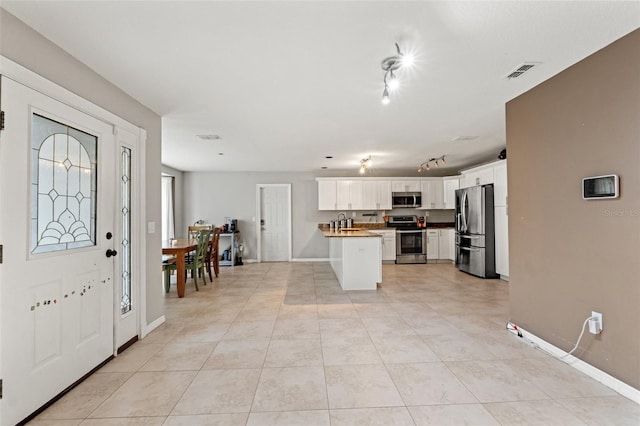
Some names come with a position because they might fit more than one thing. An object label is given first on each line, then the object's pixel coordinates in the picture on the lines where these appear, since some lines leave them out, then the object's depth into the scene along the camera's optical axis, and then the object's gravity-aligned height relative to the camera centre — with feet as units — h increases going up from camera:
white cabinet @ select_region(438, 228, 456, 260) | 23.17 -2.33
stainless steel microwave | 23.91 +1.40
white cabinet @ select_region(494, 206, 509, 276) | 16.39 -1.38
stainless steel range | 23.03 -2.30
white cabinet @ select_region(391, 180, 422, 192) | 24.06 +2.49
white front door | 5.41 -0.62
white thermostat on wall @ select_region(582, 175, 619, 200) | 6.52 +0.64
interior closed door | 24.94 -0.58
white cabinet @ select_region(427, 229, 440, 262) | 23.26 -2.65
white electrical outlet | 6.84 -2.57
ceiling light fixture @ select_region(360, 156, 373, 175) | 19.36 +3.88
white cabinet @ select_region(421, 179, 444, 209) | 24.03 +1.81
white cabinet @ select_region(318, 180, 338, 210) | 23.91 +1.87
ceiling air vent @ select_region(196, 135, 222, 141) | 14.00 +3.93
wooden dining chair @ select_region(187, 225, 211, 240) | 20.23 -0.87
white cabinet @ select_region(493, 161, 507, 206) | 16.17 +1.72
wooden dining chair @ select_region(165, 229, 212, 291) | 15.62 -2.30
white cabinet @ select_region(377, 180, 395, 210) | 23.89 +1.75
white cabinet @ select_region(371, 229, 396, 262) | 23.00 -2.20
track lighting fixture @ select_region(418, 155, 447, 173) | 20.35 +3.96
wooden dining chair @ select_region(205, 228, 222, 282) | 18.51 -2.25
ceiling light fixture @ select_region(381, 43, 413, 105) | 6.99 +3.84
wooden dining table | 14.15 -2.07
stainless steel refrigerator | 17.29 -0.94
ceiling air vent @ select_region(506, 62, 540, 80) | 7.47 +3.88
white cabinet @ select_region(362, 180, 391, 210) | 23.86 +1.80
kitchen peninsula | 15.08 -2.38
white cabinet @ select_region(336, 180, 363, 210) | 23.91 +1.85
